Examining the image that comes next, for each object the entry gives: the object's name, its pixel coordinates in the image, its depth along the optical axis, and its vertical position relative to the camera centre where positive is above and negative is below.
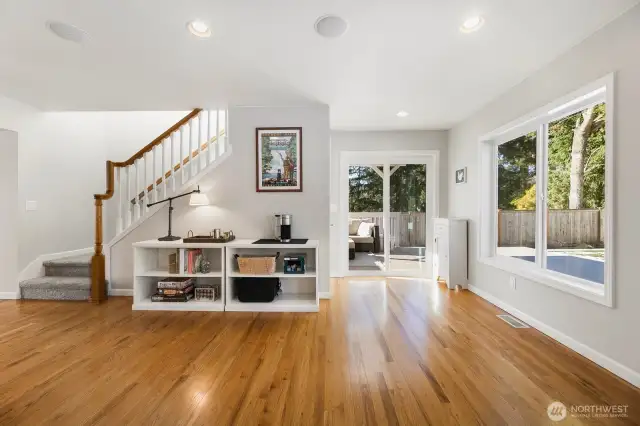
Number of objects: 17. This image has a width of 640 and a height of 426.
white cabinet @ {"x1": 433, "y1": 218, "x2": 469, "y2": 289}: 4.46 -0.56
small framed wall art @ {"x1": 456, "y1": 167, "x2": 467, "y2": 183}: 4.58 +0.56
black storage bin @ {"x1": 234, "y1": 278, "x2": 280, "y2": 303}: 3.58 -0.86
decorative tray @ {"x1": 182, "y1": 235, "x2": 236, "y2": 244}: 3.59 -0.30
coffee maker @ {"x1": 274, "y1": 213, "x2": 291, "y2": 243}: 3.81 -0.15
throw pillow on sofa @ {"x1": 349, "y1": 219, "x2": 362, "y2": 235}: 5.37 -0.21
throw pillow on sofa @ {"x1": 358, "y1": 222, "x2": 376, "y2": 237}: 5.36 -0.26
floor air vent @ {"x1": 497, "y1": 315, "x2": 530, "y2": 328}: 3.07 -1.07
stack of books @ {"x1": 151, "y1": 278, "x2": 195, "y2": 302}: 3.62 -0.89
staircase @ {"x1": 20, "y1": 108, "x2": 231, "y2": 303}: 3.93 +0.21
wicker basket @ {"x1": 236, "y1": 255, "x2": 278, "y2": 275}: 3.55 -0.57
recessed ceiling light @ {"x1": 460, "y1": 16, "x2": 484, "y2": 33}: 2.18 +1.32
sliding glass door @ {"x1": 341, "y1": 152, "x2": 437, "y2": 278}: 5.31 +0.07
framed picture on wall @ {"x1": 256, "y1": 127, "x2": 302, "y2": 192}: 4.01 +0.69
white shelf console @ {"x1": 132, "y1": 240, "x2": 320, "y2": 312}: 3.54 -0.72
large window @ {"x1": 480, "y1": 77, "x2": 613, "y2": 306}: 2.54 +0.18
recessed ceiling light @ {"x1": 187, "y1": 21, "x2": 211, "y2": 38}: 2.26 +1.34
